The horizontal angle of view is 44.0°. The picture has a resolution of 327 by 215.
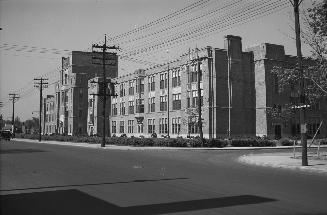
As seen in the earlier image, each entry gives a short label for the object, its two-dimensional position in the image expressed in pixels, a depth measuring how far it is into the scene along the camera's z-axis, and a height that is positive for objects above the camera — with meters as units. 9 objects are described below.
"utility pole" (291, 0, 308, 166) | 20.22 +1.93
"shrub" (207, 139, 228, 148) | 42.25 -1.64
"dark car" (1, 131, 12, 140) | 72.21 -1.21
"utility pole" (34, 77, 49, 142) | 73.69 +8.27
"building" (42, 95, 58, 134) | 120.31 +3.97
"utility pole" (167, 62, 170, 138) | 64.96 +2.12
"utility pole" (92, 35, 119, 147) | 44.88 +8.96
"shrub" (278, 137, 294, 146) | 47.84 -1.77
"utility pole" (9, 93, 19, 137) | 101.07 +7.93
